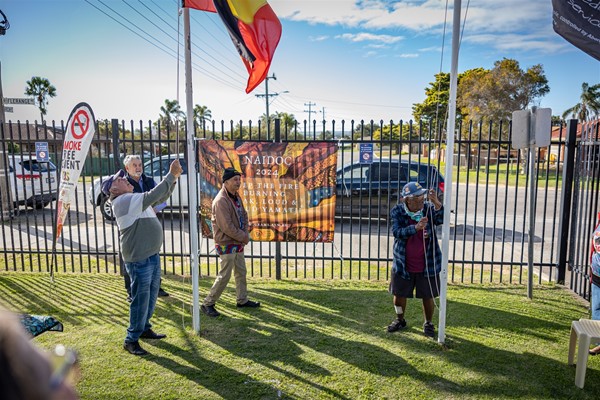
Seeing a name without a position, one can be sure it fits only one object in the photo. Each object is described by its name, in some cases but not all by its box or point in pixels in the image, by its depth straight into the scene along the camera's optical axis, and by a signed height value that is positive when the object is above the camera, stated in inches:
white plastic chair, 148.7 -66.3
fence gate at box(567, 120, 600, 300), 222.5 -21.9
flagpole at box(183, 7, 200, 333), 172.6 -6.9
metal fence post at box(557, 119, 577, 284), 249.4 -24.4
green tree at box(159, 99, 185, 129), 2436.3 +258.1
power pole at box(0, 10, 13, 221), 280.9 -4.5
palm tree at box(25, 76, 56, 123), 2065.7 +310.2
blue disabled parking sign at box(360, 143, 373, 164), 262.5 +0.9
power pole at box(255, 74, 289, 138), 1577.3 +218.9
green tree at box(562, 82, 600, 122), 1971.0 +246.4
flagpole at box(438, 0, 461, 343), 156.4 -2.8
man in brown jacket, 205.8 -37.8
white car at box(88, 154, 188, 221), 440.7 -27.4
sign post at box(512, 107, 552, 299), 208.5 +10.5
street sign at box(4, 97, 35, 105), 276.2 +33.7
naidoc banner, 253.8 -18.4
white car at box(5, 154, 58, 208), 492.6 -35.1
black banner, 163.8 +50.6
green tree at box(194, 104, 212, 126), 2426.2 +246.8
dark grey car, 424.2 -29.7
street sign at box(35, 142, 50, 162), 273.6 +1.2
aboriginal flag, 165.0 +47.9
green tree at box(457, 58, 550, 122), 1047.0 +158.9
